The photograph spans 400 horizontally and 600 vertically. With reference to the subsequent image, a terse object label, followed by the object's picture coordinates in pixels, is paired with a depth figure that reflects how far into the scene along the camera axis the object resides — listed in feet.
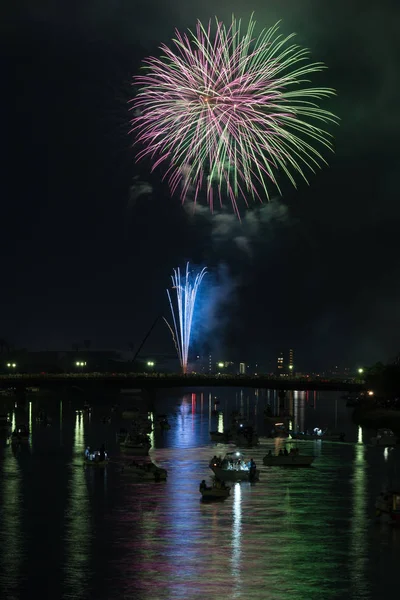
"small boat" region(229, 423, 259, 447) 469.98
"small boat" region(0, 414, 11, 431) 562.58
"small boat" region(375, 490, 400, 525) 254.68
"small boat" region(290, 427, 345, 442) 503.61
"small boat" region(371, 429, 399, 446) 465.06
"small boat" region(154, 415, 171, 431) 594.24
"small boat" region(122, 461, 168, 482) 334.44
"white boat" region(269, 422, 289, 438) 536.01
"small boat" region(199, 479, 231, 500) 291.38
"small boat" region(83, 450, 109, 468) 376.76
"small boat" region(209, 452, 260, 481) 328.70
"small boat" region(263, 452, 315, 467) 371.76
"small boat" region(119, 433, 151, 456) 429.38
